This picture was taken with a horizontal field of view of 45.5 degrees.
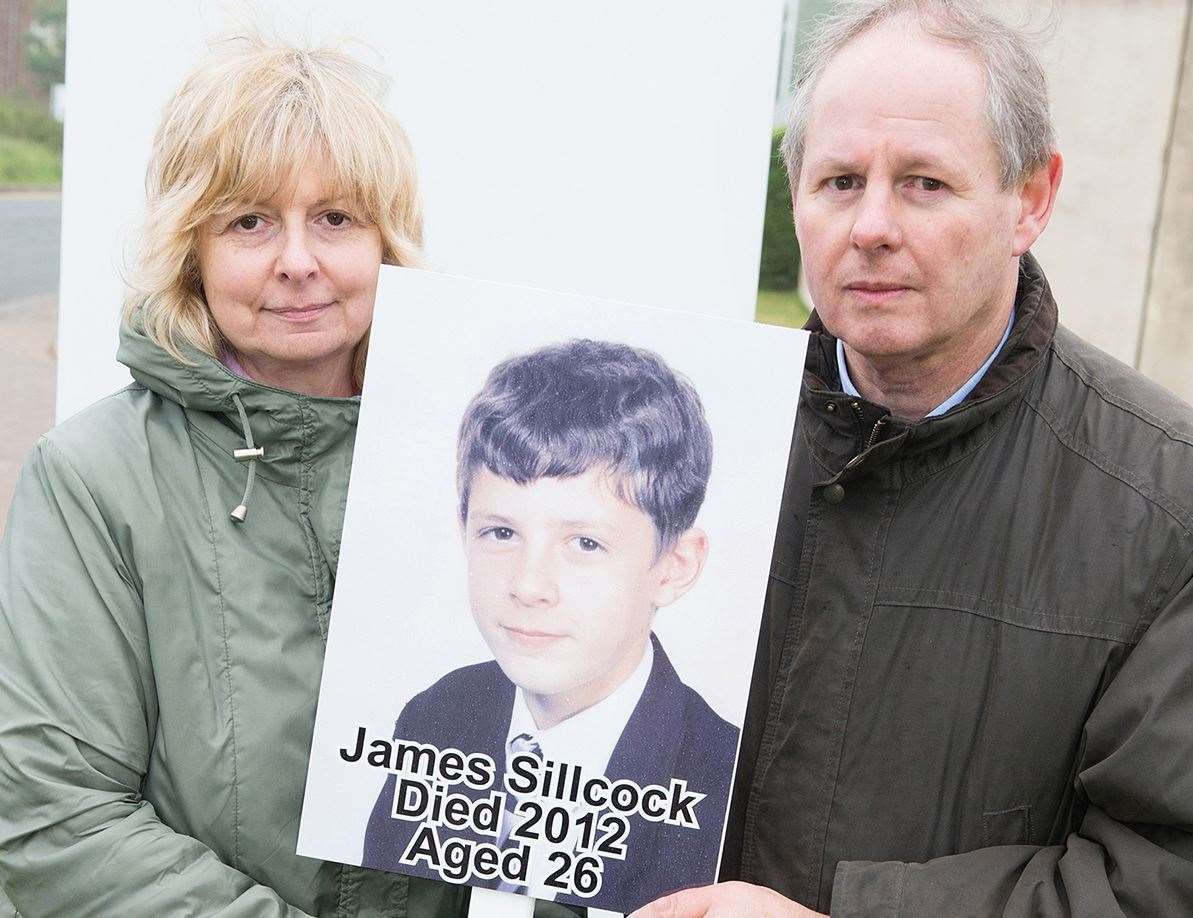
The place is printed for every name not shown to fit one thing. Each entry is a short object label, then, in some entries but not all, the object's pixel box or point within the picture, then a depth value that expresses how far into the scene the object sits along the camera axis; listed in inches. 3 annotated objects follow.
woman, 71.8
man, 73.6
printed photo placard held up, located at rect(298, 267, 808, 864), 74.3
